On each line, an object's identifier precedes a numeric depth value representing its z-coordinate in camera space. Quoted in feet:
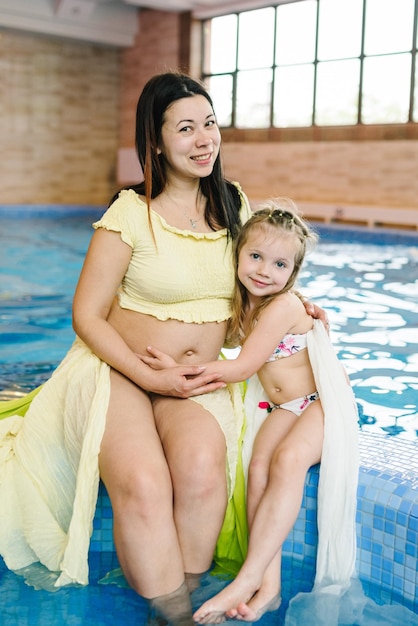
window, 42.73
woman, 6.90
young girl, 6.85
